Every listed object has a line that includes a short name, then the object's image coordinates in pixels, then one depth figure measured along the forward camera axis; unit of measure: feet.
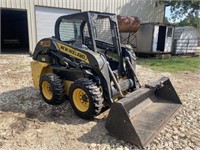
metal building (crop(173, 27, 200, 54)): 35.15
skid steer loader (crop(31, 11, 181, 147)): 8.30
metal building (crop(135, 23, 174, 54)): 32.08
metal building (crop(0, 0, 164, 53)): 29.70
